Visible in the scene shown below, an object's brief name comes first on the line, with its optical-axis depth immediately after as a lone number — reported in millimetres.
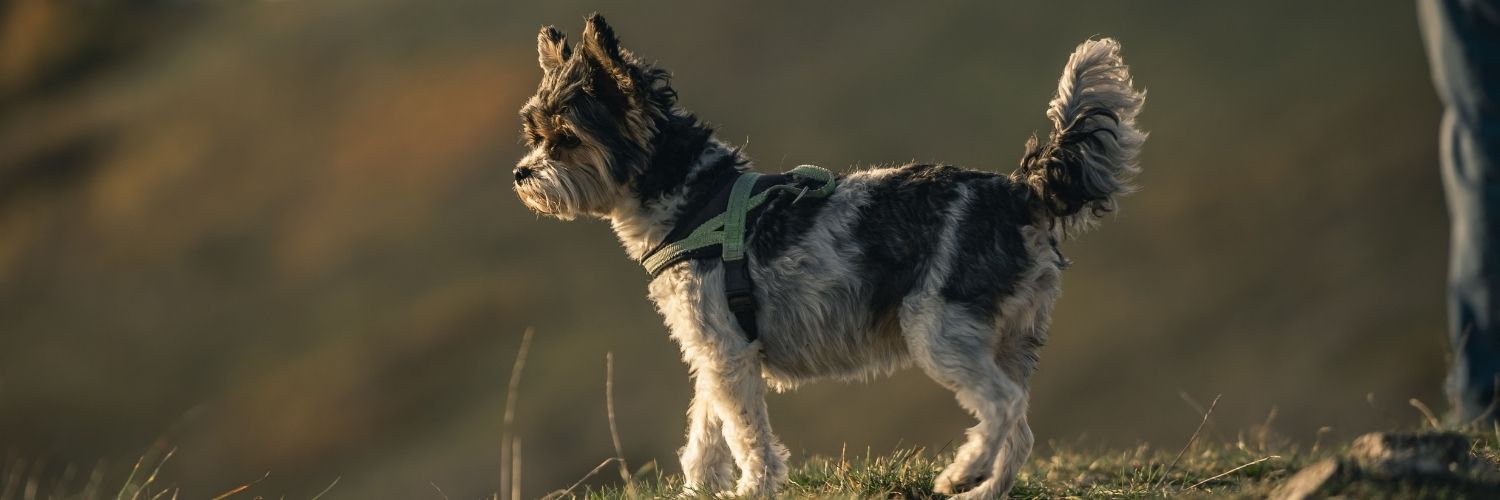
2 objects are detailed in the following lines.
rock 10055
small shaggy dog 11937
